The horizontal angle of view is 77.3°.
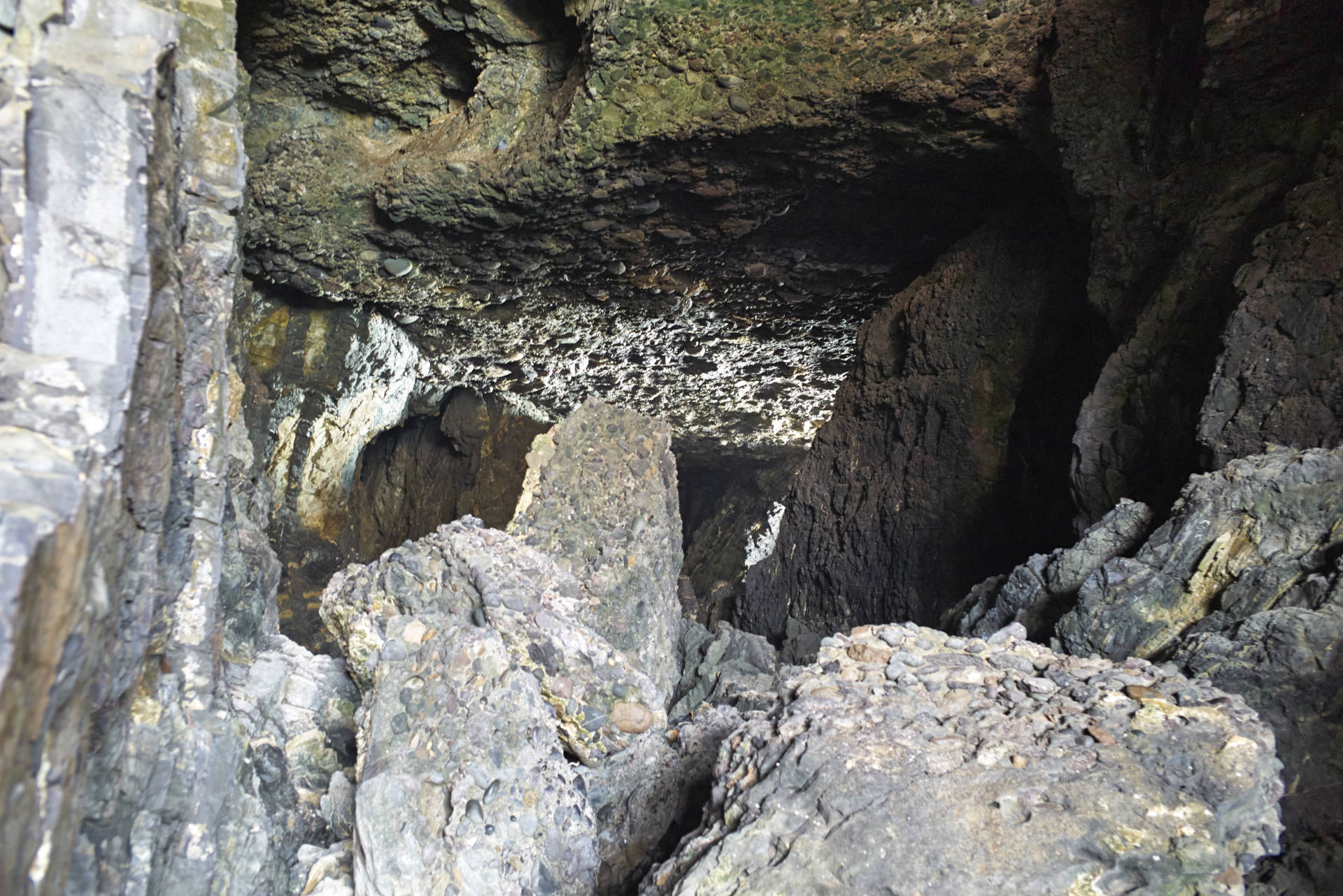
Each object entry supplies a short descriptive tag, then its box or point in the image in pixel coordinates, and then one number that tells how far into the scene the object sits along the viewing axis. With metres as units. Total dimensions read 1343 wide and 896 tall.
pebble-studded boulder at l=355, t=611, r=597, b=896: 1.43
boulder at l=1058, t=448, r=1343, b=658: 1.78
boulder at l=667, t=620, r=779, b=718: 2.64
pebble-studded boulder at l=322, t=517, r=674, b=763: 1.88
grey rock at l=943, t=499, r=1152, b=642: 2.24
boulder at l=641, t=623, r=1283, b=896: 1.10
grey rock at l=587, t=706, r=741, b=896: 1.64
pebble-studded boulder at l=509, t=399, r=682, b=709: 2.44
